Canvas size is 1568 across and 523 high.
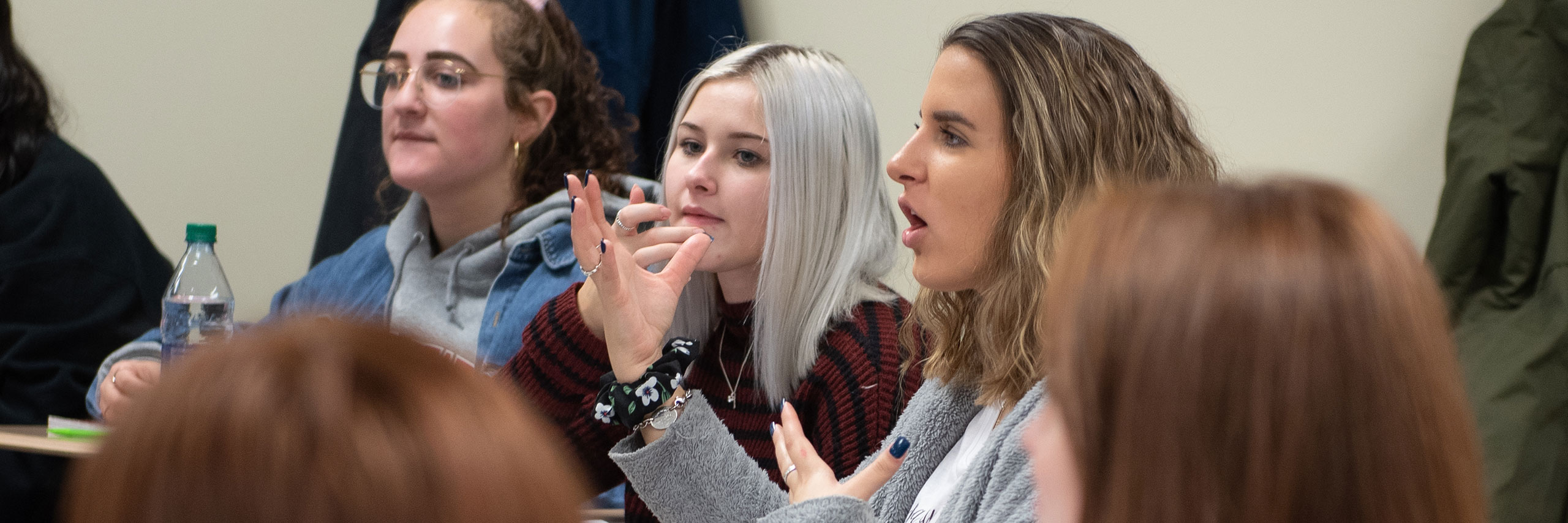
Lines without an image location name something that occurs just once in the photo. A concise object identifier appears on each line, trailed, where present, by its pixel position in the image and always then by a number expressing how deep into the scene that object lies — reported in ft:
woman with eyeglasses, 14.12
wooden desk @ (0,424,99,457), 12.82
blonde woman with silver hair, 13.08
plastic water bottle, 13.76
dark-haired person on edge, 14.06
